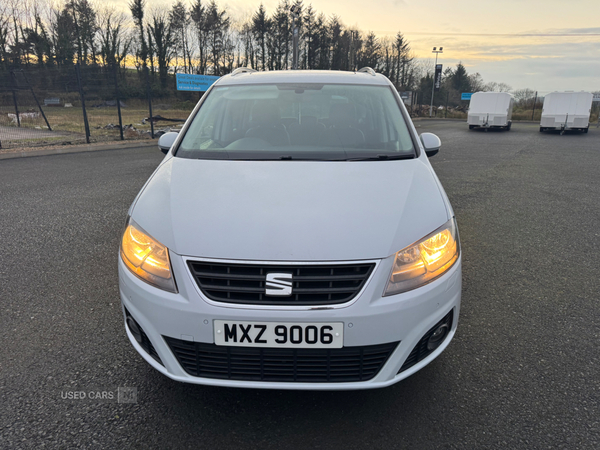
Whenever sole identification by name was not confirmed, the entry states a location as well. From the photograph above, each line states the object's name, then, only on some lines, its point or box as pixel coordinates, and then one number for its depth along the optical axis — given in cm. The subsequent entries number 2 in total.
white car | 183
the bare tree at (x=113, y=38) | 4559
